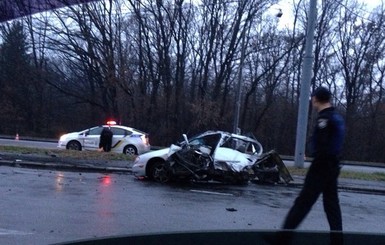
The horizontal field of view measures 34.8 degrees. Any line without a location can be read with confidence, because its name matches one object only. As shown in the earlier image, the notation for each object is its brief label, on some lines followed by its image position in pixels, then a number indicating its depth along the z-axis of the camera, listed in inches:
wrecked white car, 594.9
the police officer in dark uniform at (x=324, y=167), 251.9
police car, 1077.1
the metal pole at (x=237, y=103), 1136.5
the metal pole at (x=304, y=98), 786.8
